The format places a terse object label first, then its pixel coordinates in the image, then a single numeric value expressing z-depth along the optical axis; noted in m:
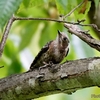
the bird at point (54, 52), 6.04
